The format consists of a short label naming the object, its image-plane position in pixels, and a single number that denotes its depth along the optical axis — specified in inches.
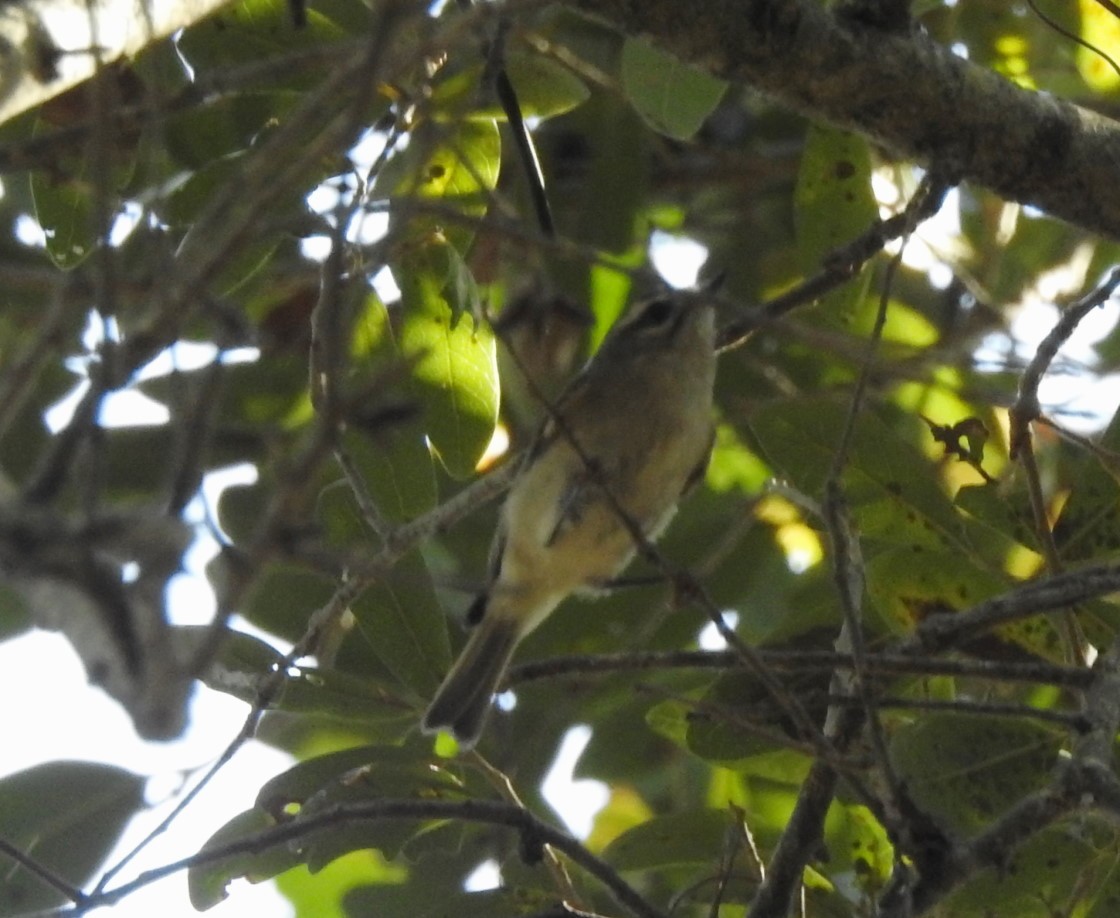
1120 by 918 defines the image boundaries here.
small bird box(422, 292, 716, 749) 338.3
